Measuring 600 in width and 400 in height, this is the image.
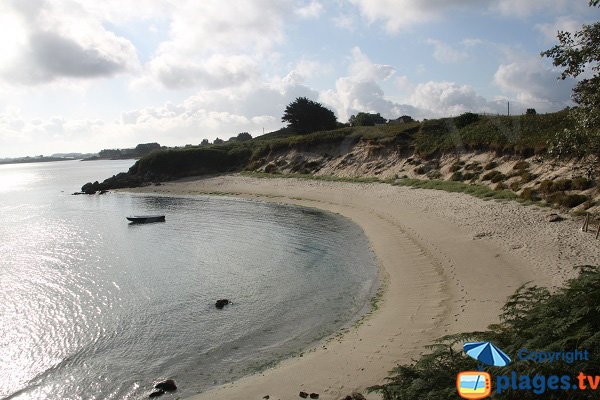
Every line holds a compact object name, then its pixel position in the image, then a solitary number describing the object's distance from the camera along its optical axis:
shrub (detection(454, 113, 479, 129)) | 63.06
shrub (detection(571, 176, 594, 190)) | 33.22
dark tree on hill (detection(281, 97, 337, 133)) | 105.75
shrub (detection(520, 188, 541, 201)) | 35.75
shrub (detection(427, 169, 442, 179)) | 53.47
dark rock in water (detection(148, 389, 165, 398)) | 13.88
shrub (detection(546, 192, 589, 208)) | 31.52
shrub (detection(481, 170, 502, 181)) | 45.84
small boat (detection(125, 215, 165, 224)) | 49.50
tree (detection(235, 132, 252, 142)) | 170.50
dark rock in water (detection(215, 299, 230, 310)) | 21.38
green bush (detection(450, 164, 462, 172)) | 52.61
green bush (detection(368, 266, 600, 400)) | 7.97
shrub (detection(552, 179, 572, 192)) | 34.64
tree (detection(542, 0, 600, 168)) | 11.96
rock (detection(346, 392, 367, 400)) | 11.38
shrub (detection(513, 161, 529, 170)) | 43.69
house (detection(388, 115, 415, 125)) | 96.93
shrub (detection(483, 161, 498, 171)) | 48.62
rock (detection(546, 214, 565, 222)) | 29.04
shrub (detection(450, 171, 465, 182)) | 49.63
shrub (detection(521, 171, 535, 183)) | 40.38
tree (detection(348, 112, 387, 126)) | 108.13
